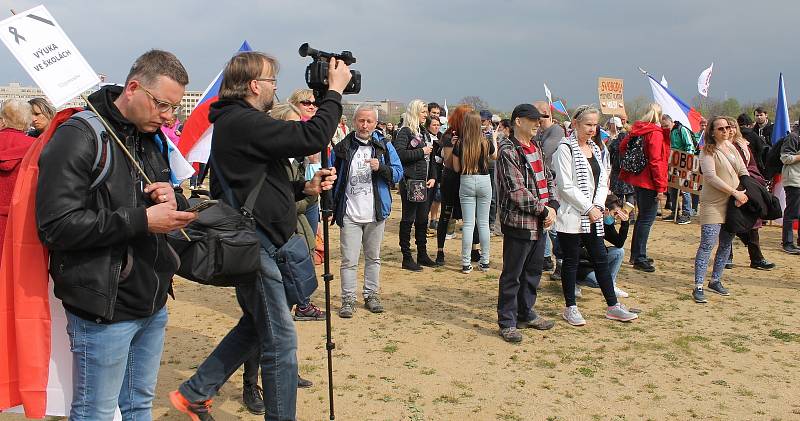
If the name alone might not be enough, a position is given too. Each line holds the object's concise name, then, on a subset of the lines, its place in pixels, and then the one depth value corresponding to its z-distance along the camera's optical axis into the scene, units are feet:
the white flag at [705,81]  41.57
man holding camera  9.71
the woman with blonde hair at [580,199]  18.34
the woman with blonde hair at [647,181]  25.67
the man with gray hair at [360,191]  19.61
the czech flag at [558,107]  48.77
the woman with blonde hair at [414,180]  25.41
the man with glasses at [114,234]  7.35
